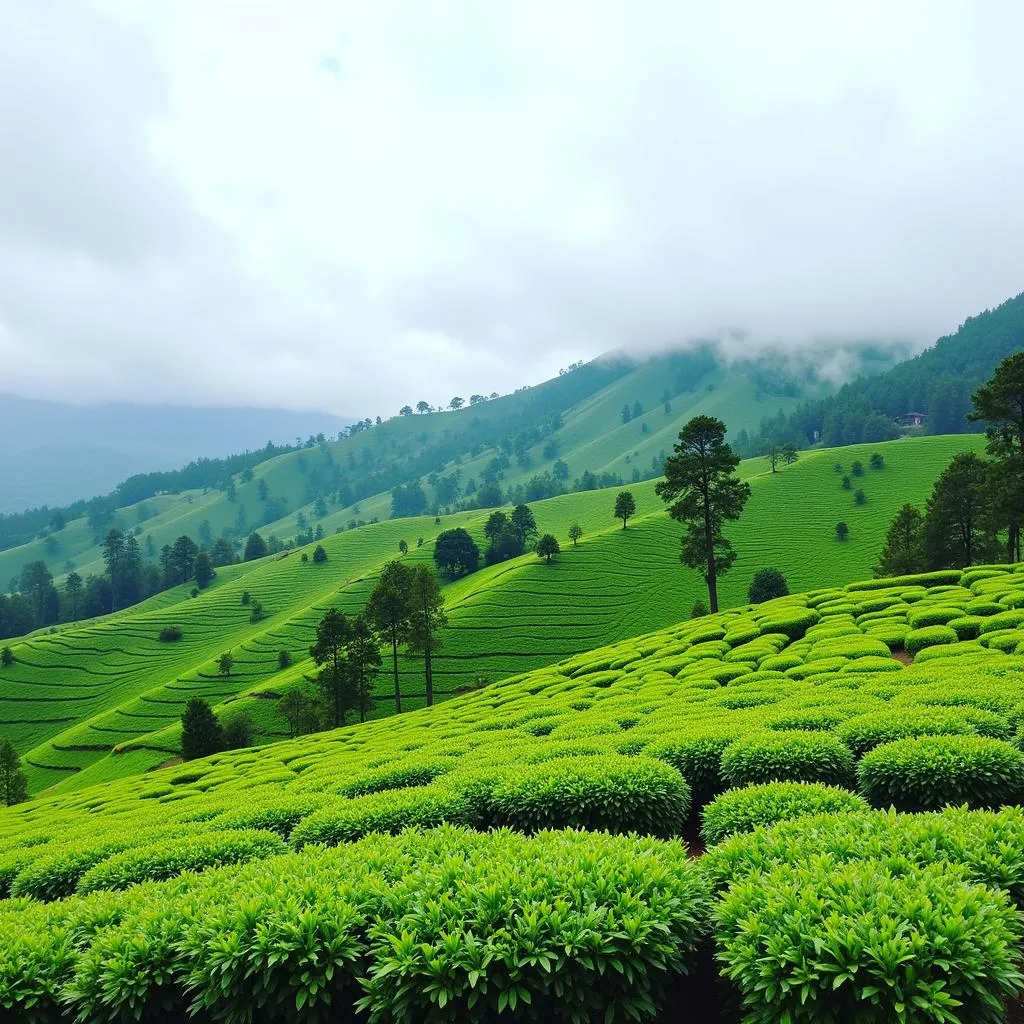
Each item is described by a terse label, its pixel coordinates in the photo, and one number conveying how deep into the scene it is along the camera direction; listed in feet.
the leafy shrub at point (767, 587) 242.58
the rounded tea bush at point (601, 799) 37.22
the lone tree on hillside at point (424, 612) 211.00
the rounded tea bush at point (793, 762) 40.04
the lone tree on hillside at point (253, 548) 636.48
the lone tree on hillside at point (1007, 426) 146.96
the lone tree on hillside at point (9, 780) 201.77
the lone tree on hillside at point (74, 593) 570.05
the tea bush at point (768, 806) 31.55
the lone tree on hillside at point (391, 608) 209.77
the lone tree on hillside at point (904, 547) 211.82
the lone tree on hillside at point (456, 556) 413.18
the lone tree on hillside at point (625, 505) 387.55
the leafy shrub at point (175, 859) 38.06
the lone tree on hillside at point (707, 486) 165.27
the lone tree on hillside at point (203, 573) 549.95
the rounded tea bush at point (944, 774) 35.42
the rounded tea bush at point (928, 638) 82.64
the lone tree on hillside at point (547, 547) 354.74
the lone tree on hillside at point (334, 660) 210.59
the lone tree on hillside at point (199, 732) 195.42
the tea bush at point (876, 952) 17.88
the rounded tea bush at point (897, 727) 40.81
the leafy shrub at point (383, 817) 39.75
